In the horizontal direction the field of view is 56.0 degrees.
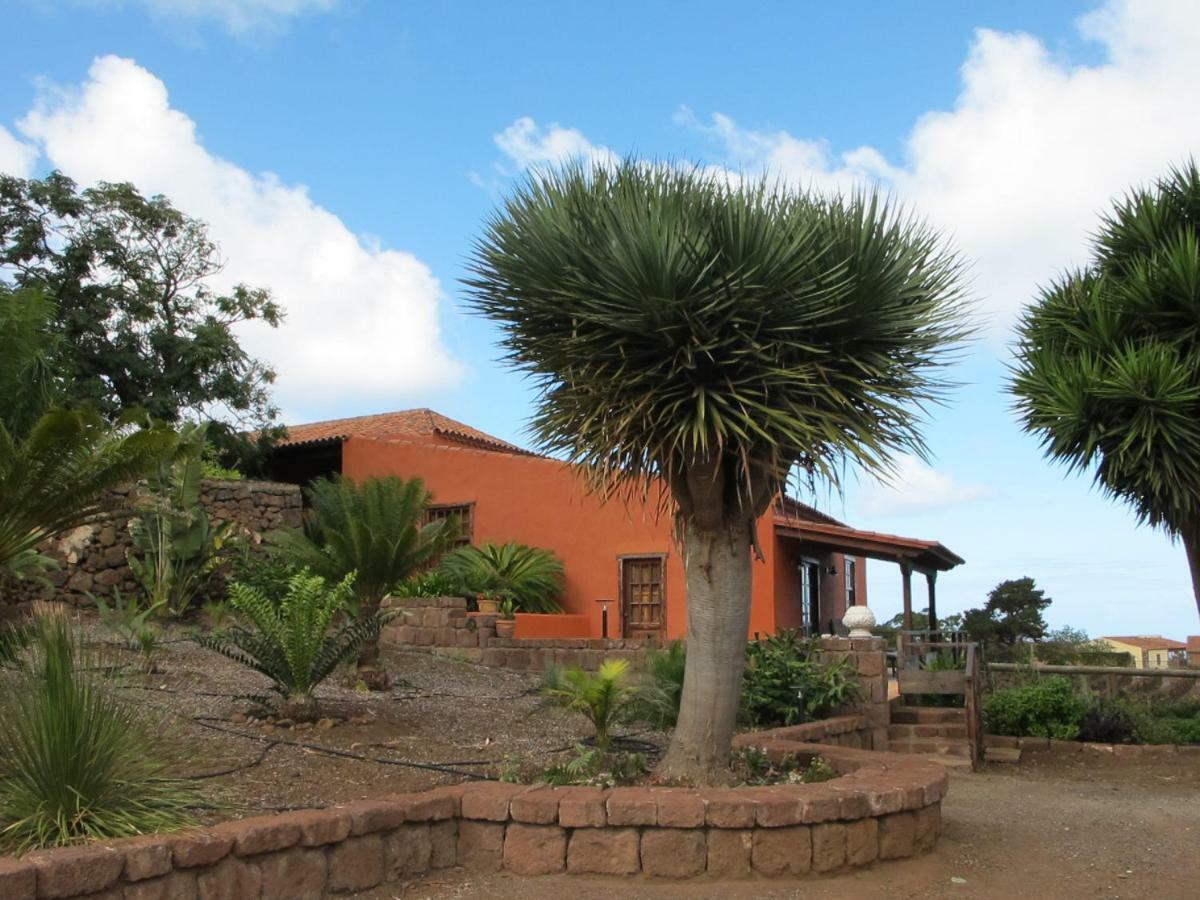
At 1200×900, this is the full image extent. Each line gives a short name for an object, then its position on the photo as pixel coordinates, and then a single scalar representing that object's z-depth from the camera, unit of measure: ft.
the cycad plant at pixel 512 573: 53.36
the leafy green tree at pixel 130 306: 69.26
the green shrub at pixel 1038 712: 42.39
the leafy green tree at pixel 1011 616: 77.82
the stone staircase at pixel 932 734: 40.14
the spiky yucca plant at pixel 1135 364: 40.27
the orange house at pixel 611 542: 54.34
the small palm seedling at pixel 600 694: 26.17
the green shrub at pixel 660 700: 32.07
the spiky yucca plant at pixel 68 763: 16.42
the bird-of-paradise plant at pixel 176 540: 48.11
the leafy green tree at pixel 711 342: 21.89
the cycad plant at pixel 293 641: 25.50
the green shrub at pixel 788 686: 34.83
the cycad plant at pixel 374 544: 35.81
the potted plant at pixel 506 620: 46.96
